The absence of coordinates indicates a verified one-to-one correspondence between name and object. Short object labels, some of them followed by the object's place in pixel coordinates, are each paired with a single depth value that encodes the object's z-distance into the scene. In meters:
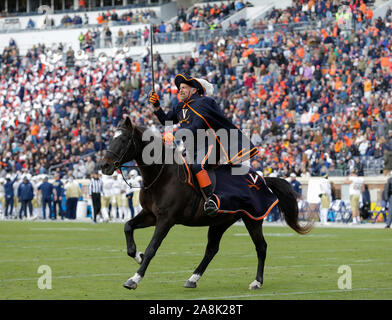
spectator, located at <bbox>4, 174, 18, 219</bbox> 37.62
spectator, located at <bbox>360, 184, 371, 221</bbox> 30.58
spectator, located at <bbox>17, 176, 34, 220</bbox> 36.72
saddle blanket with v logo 11.78
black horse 11.13
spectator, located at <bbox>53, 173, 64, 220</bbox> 36.46
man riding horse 11.62
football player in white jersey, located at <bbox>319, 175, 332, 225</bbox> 30.38
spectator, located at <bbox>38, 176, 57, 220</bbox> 36.22
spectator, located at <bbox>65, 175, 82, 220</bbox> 36.03
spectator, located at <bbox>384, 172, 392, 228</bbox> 27.02
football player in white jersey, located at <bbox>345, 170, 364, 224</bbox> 30.06
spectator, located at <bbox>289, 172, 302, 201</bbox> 30.85
